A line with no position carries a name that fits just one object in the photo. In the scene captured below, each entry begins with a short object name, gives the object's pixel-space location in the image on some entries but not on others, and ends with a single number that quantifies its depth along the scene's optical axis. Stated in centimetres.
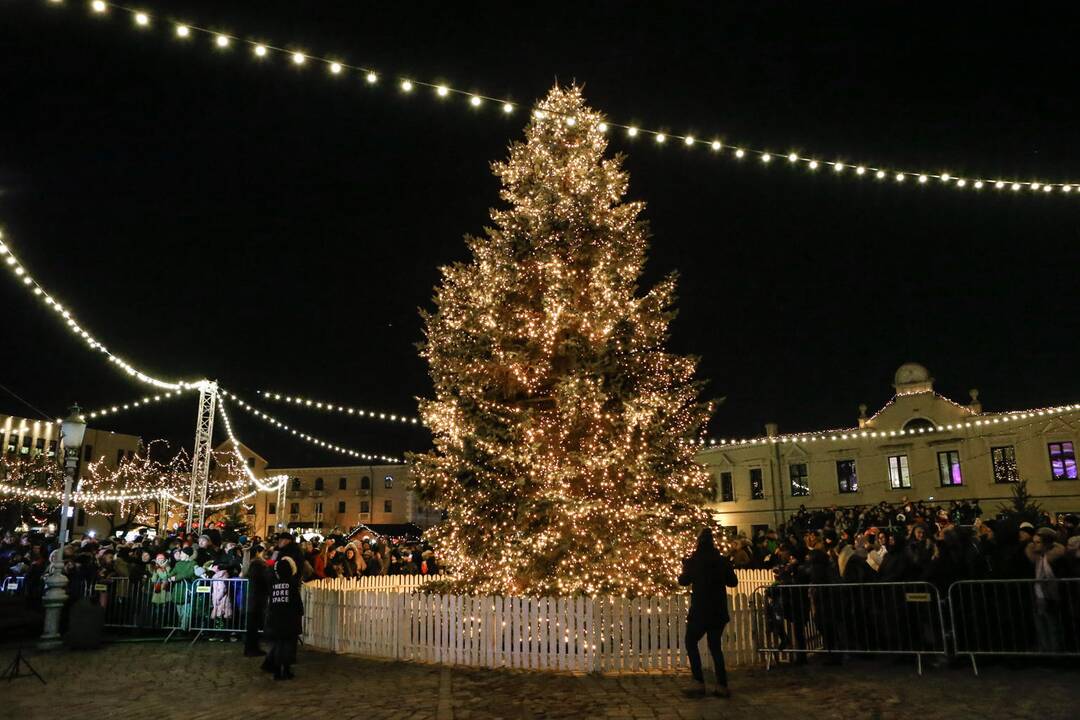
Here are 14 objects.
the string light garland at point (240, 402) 2765
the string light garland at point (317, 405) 2500
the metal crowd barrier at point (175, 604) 1402
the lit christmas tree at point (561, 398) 1189
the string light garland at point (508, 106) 929
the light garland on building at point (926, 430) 3166
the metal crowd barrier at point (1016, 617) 907
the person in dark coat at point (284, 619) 969
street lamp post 1283
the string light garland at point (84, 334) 1342
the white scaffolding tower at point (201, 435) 2434
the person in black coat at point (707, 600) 851
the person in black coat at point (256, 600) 1175
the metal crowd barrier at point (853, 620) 977
